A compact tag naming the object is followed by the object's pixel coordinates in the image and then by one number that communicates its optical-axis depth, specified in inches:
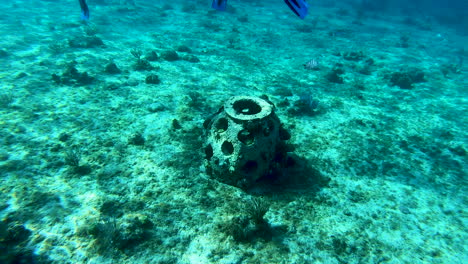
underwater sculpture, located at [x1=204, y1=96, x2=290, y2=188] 217.3
